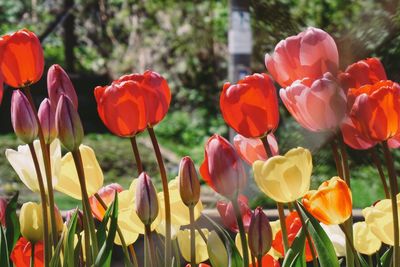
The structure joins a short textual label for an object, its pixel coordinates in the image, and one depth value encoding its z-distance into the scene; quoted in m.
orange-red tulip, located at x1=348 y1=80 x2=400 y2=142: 1.64
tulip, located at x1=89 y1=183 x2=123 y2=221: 1.83
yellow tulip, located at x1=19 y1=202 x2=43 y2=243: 1.80
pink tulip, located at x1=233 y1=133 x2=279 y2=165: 1.79
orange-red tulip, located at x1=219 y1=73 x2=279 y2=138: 1.69
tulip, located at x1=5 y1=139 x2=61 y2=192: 1.79
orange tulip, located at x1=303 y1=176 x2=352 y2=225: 1.66
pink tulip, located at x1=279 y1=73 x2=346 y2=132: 1.65
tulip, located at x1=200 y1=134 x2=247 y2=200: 1.63
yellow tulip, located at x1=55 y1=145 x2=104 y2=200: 1.80
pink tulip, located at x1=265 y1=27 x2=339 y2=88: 1.71
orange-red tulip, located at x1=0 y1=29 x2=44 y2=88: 1.72
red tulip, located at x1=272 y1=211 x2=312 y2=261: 1.80
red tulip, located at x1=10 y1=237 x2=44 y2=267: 1.82
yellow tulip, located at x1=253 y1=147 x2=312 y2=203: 1.66
